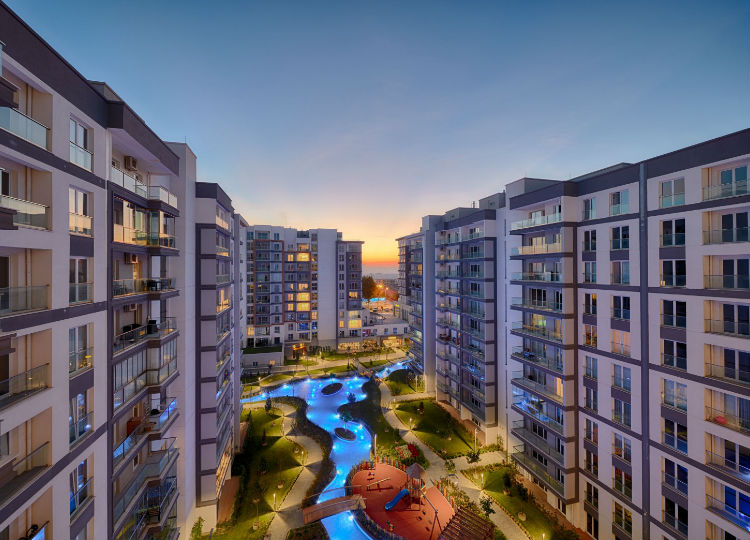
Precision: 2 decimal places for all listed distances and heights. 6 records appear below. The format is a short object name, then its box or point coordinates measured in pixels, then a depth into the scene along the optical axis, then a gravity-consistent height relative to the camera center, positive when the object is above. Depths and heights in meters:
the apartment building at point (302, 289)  65.69 -3.38
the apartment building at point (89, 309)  10.16 -1.41
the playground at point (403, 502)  23.55 -18.17
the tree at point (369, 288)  132.96 -6.49
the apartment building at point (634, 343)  16.50 -4.69
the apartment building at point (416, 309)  48.55 -5.69
